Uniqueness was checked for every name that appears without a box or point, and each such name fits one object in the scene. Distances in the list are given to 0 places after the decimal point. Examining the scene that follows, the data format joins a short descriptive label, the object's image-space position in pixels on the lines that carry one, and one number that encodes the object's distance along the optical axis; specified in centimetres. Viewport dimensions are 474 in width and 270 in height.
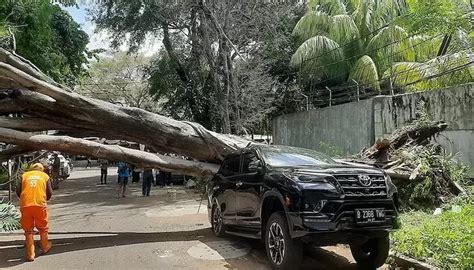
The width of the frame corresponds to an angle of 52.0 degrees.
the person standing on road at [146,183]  1890
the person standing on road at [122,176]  1812
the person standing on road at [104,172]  2667
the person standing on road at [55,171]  2271
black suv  643
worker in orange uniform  821
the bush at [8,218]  1115
